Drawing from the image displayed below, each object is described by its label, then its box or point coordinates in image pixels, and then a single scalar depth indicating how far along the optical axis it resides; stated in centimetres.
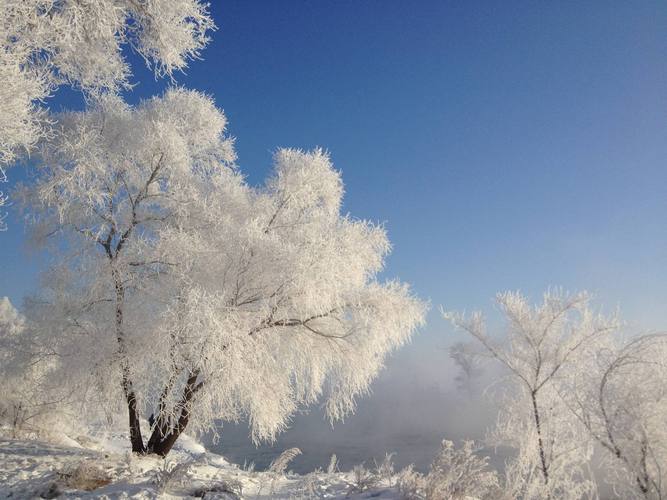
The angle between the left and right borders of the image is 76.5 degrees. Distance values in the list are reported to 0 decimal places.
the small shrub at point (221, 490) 509
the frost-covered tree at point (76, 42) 453
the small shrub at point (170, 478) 499
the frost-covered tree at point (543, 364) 966
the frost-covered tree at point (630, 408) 848
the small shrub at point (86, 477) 514
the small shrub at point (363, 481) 628
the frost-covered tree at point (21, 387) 894
